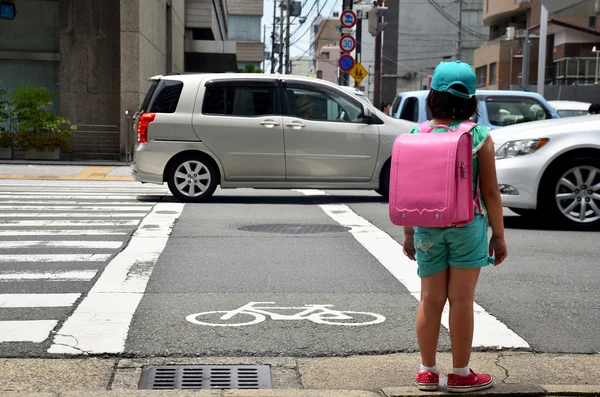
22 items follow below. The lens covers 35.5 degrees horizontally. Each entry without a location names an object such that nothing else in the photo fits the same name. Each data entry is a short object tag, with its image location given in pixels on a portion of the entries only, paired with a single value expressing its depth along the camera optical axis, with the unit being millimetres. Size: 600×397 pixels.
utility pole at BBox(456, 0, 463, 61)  72112
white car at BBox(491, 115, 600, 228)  9930
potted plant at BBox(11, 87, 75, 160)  22594
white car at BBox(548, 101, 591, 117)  22172
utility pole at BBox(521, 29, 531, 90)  50156
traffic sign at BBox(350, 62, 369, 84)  27141
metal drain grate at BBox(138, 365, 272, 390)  4273
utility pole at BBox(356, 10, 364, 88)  36234
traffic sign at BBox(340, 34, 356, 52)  27500
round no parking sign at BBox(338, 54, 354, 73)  27312
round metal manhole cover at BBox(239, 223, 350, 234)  9945
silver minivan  13180
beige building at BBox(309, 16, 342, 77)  136875
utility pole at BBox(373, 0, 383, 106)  27012
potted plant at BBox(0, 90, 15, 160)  22672
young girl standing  3938
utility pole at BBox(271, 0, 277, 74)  86562
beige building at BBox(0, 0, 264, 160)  24219
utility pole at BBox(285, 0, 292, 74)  66688
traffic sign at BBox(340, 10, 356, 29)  27922
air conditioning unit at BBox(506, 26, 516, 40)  58500
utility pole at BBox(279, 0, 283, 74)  70675
